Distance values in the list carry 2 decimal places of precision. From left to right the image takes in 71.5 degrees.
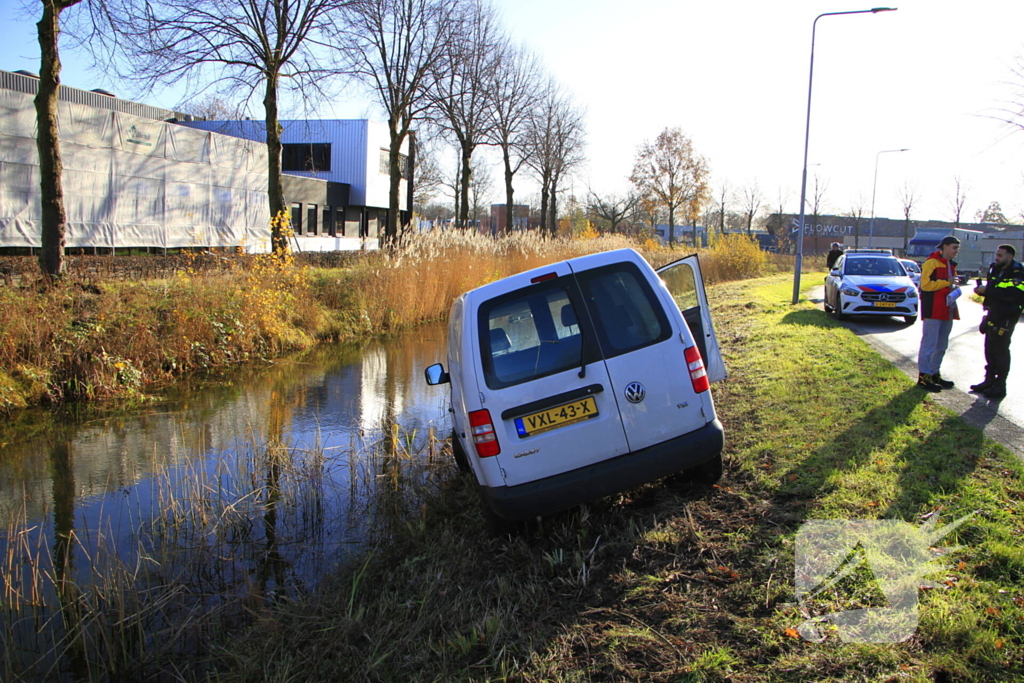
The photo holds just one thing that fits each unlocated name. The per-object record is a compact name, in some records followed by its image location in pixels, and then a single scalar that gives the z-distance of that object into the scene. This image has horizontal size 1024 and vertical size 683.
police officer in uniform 7.29
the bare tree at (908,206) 59.28
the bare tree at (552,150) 39.31
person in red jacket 7.64
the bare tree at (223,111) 20.28
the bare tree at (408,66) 26.39
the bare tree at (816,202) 62.47
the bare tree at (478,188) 63.03
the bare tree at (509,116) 33.50
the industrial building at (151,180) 23.03
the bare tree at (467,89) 27.39
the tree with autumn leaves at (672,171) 48.81
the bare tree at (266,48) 18.20
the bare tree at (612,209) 51.94
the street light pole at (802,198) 19.33
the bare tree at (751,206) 67.88
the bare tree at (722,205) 65.82
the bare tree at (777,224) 70.19
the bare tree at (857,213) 66.21
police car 14.41
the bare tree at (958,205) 55.00
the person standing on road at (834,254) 23.44
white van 4.48
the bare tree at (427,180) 56.12
